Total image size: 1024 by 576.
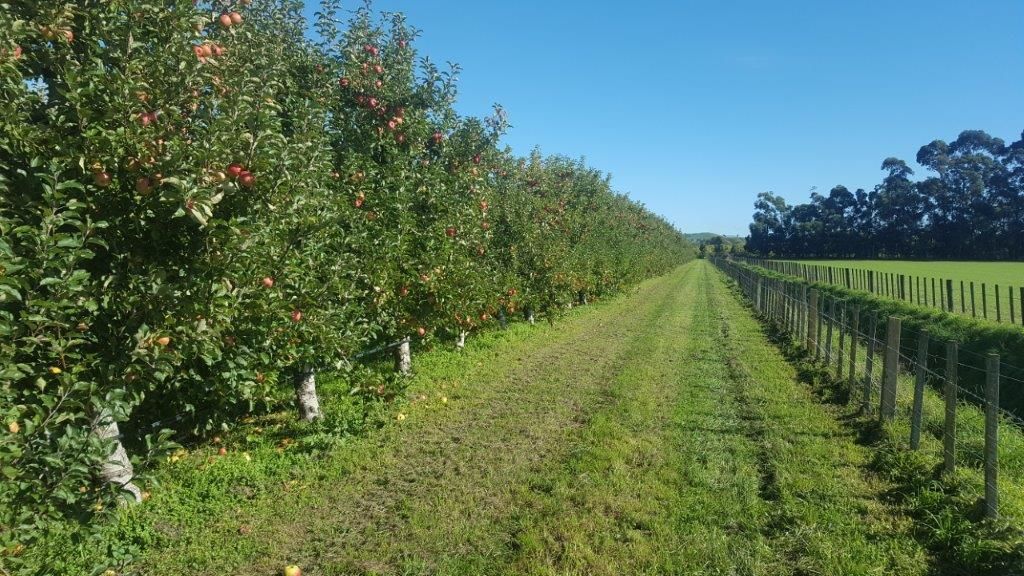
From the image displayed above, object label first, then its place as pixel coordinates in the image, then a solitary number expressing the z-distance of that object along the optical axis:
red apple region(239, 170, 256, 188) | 4.21
